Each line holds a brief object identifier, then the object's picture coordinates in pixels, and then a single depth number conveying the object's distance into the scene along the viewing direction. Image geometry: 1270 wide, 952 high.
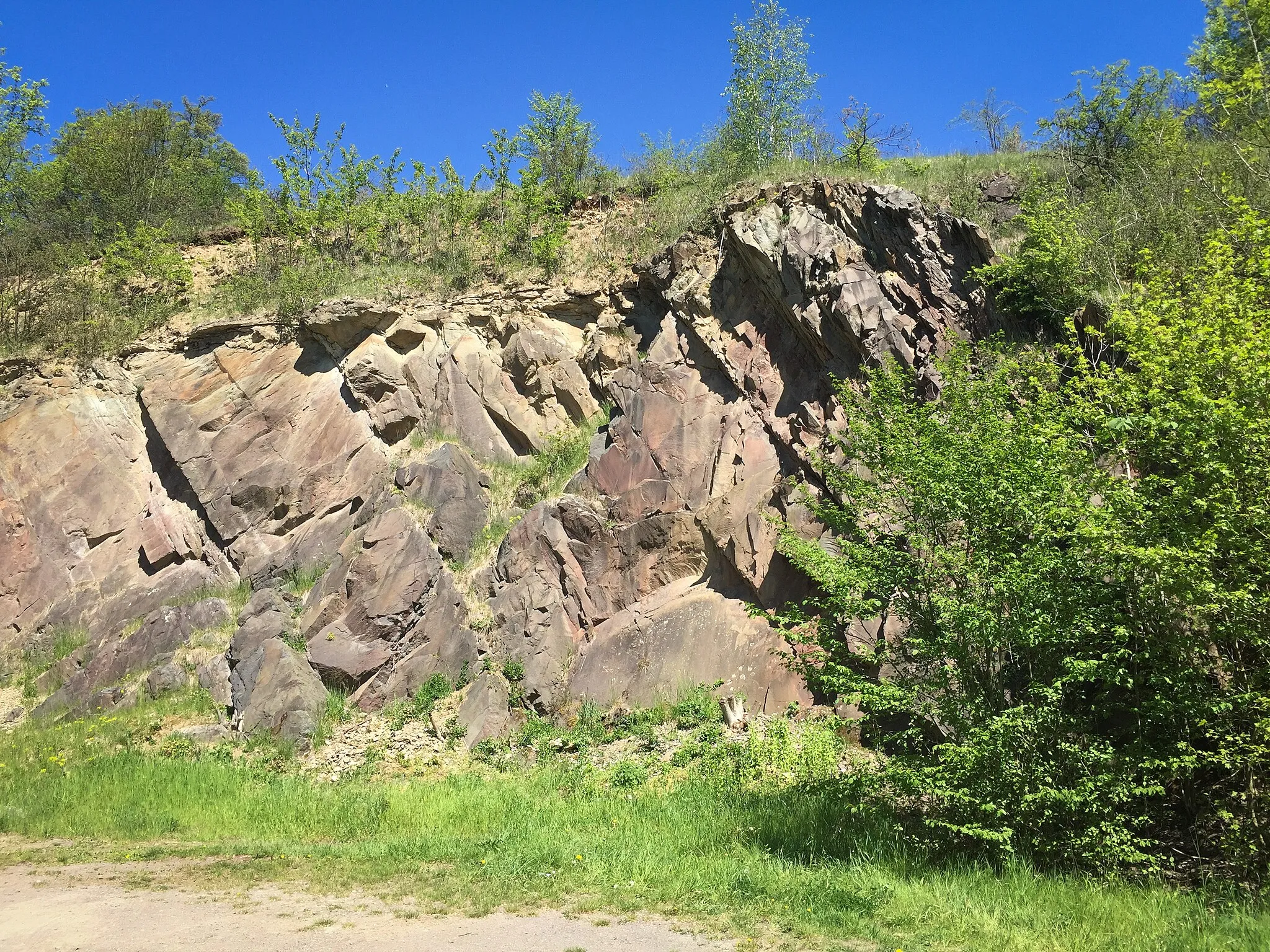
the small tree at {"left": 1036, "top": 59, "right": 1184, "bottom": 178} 17.12
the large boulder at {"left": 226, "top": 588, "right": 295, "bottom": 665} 15.02
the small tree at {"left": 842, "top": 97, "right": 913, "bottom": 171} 19.05
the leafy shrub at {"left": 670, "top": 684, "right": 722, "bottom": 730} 12.66
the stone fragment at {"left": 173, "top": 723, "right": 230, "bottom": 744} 13.76
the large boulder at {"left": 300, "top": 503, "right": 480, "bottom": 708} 14.67
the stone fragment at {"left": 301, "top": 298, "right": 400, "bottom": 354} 19.55
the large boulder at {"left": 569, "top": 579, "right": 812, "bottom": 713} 12.92
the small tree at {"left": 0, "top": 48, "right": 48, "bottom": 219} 23.41
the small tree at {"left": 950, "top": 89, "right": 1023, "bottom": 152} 23.42
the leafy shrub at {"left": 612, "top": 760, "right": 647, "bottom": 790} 11.29
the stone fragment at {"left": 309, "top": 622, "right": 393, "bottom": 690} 14.61
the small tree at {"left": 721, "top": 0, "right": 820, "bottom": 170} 21.48
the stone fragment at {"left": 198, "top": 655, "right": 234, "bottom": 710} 14.86
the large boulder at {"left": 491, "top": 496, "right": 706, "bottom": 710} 14.67
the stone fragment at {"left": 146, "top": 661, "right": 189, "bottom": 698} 15.38
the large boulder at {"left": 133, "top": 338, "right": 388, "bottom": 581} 18.03
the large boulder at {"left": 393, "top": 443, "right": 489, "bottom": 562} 16.41
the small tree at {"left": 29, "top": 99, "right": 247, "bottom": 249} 26.08
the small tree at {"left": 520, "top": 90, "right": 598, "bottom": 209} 23.95
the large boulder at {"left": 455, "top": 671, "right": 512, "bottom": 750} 13.37
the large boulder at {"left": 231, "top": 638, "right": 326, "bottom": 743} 13.63
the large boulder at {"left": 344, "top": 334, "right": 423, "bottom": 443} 18.73
